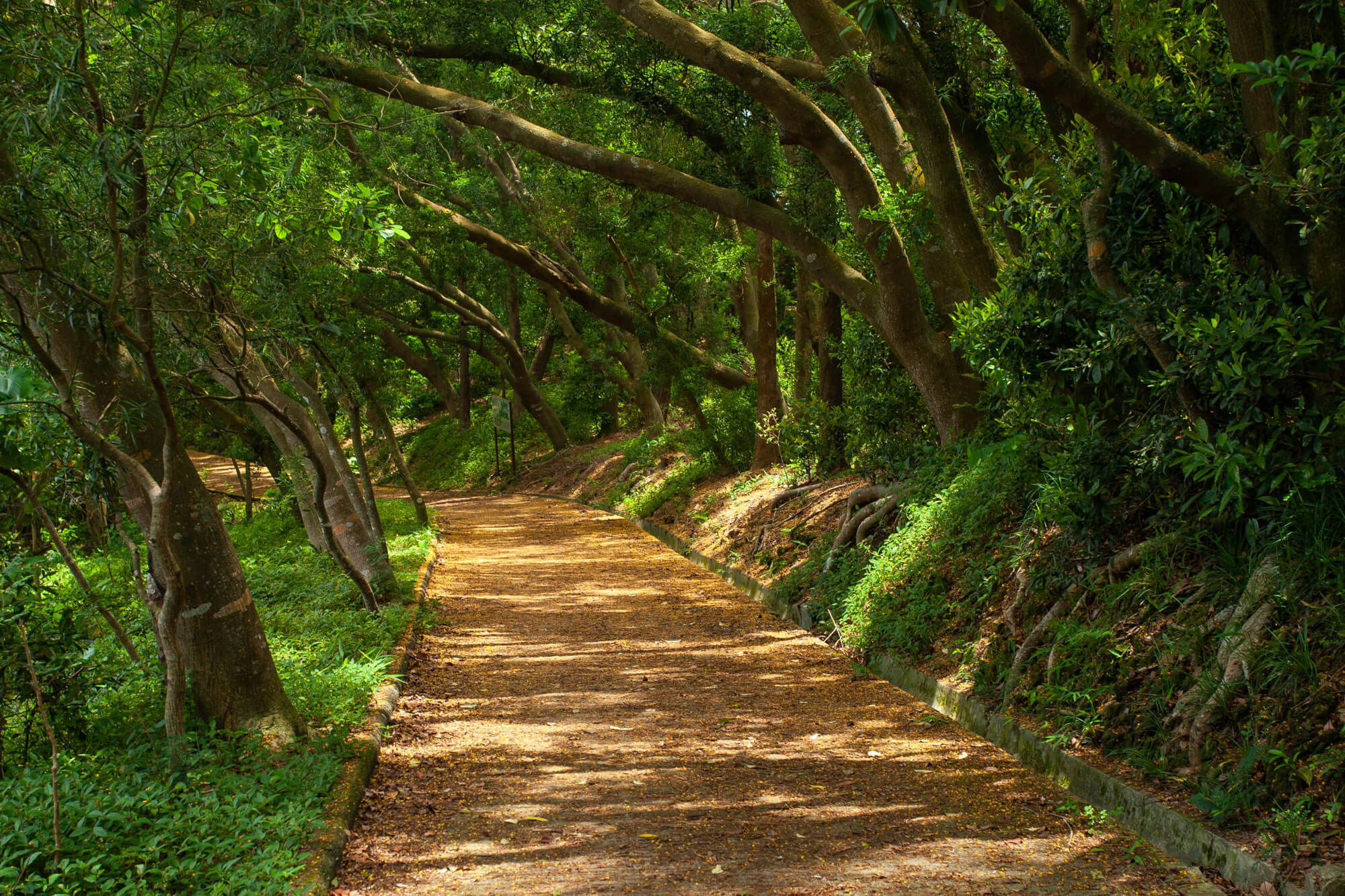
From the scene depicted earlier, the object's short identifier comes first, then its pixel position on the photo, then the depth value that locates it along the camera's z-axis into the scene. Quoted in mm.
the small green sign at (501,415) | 28375
